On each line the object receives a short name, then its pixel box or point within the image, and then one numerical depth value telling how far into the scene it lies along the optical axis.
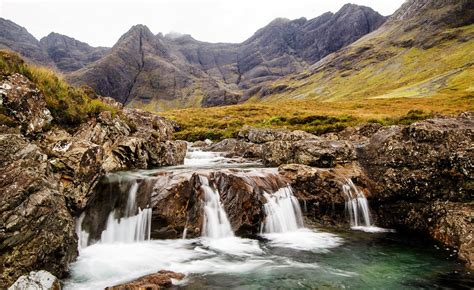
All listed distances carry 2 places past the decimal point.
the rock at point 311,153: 22.02
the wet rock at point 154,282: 9.87
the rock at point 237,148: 33.91
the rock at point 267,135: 36.09
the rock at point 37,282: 8.60
